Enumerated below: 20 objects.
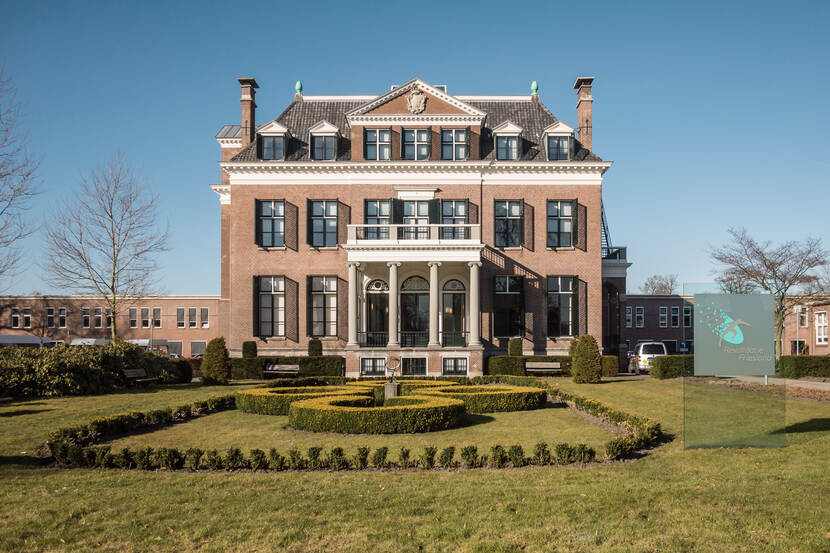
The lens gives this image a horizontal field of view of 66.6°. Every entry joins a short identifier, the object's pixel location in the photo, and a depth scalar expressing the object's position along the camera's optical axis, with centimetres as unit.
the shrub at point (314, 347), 3350
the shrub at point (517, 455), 1167
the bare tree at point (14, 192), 2395
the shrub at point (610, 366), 3212
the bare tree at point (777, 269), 4241
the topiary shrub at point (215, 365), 2992
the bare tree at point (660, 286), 10125
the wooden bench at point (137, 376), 2711
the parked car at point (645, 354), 3731
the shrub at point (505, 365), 3091
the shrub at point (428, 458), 1161
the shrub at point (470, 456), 1168
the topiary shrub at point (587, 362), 2741
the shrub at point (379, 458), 1167
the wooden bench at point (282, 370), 3209
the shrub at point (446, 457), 1164
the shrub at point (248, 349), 3438
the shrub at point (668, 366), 2942
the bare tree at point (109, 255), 3744
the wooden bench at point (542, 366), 3103
